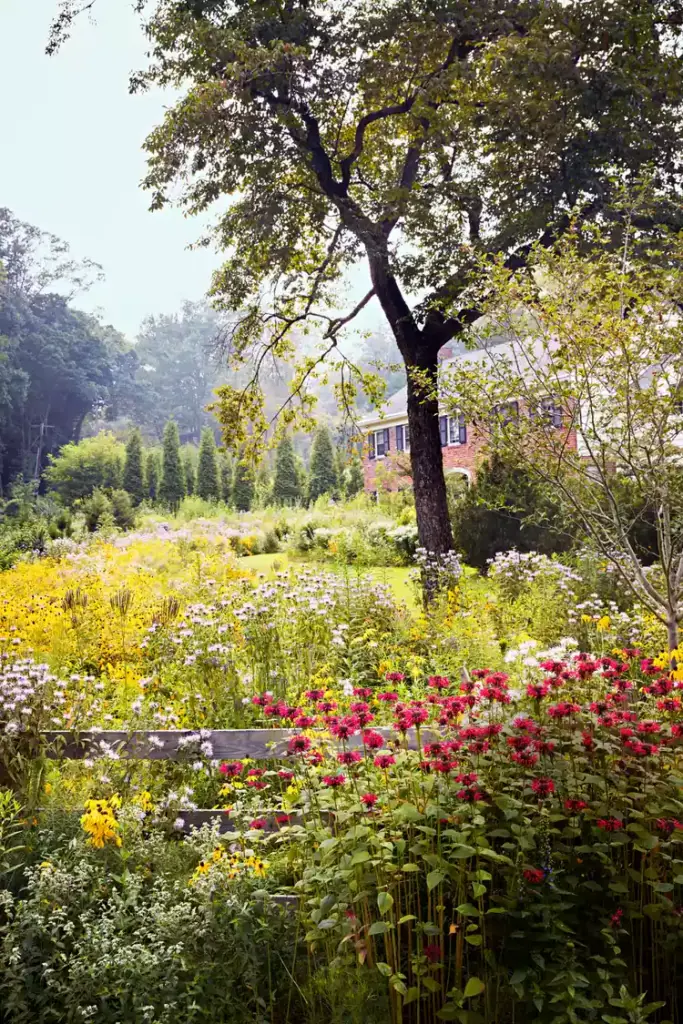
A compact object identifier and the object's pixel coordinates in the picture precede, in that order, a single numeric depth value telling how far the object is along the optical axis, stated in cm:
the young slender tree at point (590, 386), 485
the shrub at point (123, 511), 2025
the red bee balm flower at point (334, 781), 246
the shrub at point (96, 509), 1827
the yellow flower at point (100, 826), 288
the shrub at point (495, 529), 1222
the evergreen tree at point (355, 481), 2301
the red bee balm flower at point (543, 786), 233
